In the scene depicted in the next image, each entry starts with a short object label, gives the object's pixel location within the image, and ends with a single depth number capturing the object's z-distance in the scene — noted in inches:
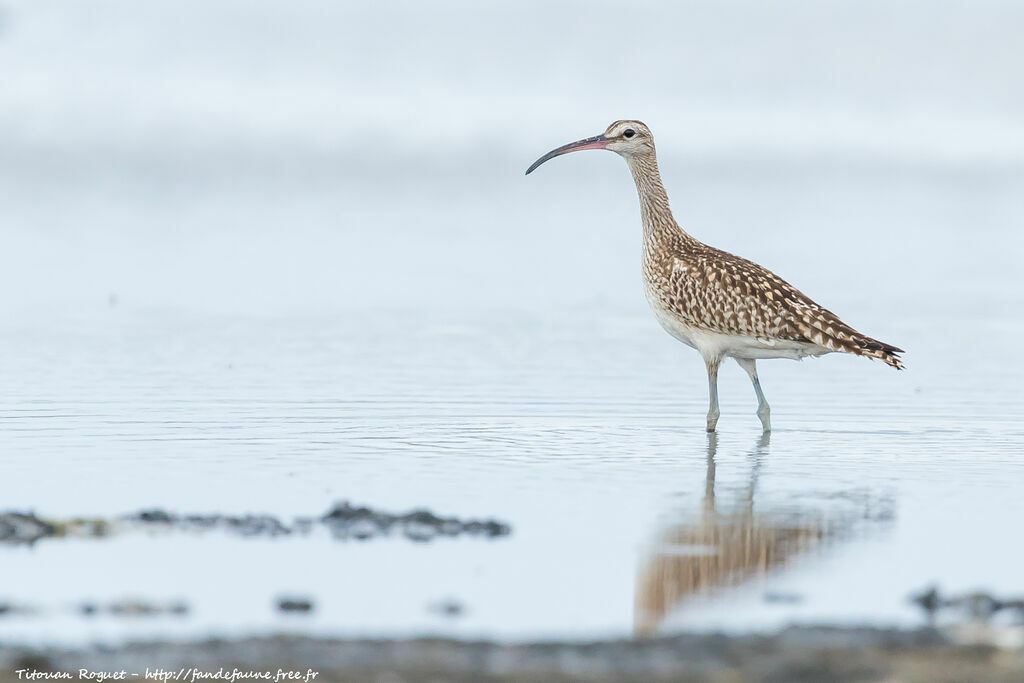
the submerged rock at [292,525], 732.7
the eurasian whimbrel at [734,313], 1068.5
